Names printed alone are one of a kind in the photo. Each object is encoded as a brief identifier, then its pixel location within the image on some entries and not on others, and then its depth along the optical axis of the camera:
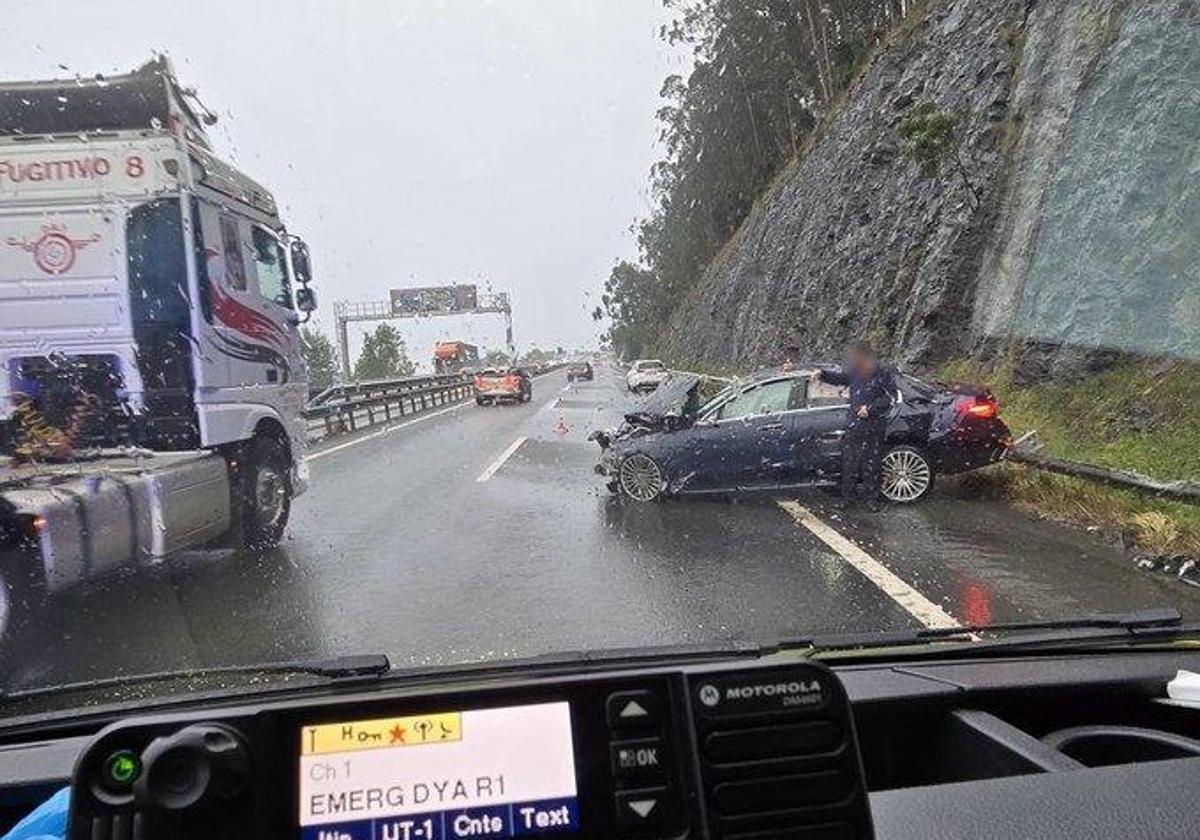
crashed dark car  9.56
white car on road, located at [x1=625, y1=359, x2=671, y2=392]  37.50
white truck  5.53
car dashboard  1.19
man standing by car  8.84
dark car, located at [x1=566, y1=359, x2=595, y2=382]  48.04
